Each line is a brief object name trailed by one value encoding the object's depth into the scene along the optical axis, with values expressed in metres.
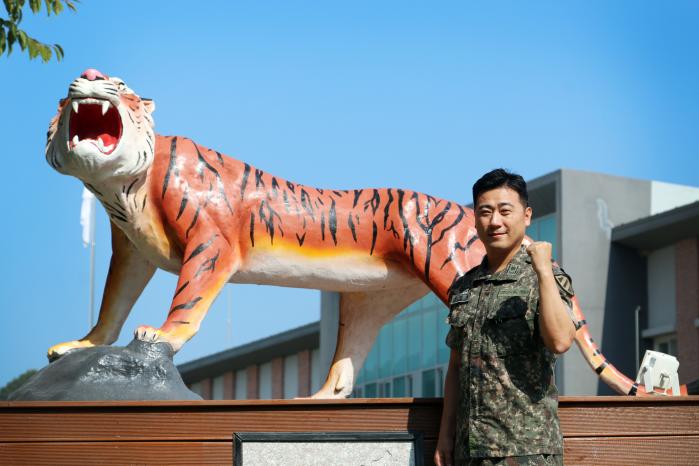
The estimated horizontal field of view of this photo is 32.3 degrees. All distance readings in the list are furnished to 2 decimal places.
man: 4.18
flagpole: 23.52
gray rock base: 5.49
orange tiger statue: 6.02
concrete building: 23.17
